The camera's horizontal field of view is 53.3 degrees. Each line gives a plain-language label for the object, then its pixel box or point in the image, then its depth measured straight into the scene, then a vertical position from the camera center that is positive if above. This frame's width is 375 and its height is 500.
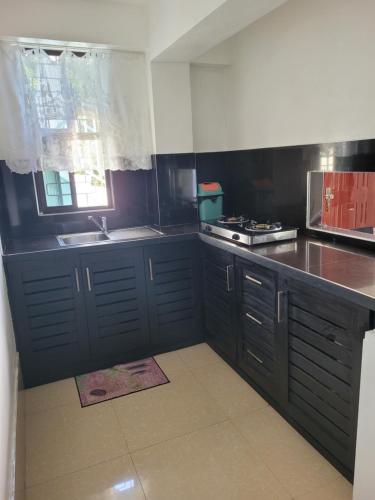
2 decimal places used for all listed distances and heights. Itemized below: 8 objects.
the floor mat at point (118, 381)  2.39 -1.40
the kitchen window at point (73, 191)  2.89 -0.16
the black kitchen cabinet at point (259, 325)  2.00 -0.92
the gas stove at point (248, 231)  2.26 -0.43
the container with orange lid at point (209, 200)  3.09 -0.30
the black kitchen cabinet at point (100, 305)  2.43 -0.93
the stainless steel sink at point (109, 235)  2.85 -0.51
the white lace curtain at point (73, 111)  2.55 +0.43
